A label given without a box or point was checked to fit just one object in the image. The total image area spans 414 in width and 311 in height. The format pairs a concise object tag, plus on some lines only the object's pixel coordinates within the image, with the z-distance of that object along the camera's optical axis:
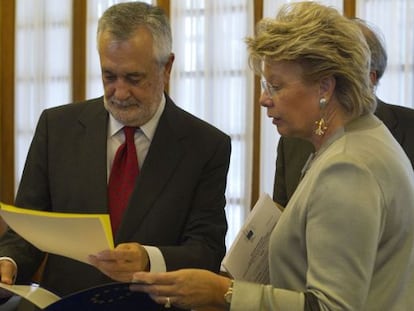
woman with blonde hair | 2.91
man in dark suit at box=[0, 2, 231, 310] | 4.17
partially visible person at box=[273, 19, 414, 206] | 4.81
